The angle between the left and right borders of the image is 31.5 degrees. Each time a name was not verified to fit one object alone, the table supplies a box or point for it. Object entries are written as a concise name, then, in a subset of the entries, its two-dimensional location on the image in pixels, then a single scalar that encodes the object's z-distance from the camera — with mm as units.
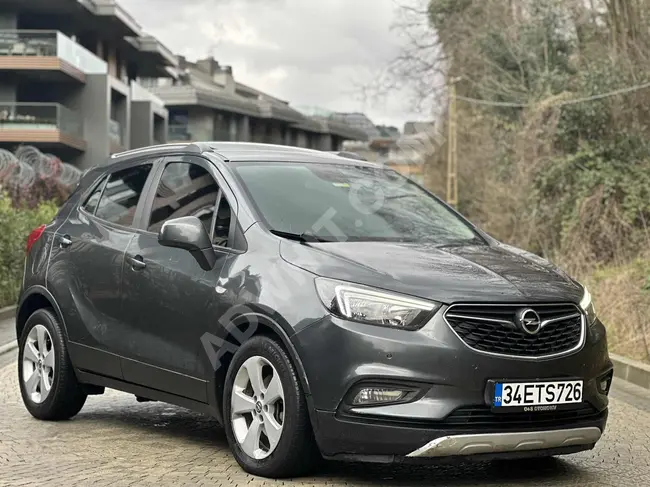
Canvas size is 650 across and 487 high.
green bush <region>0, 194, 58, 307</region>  16859
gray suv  5293
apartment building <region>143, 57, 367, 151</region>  75875
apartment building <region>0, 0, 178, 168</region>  44156
